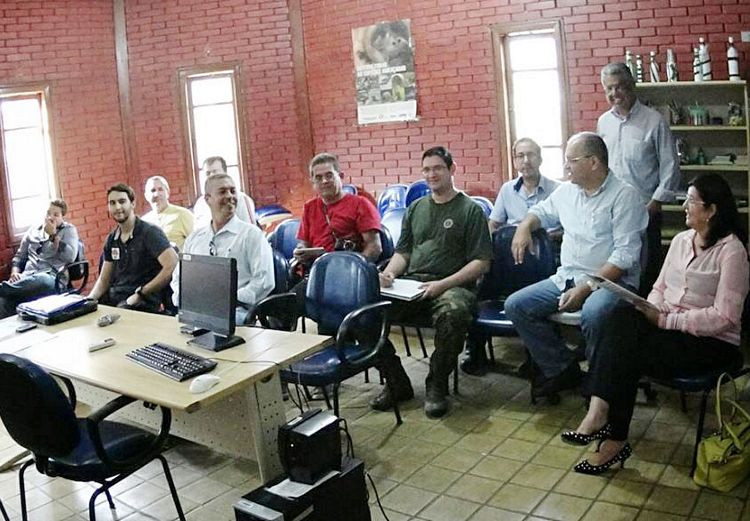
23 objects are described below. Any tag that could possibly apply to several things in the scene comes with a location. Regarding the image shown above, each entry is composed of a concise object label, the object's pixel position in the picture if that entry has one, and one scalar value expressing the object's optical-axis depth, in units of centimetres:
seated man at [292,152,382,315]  514
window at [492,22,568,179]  688
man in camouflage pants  449
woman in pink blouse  349
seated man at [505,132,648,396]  418
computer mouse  296
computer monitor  350
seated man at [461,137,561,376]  540
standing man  512
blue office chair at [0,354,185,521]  297
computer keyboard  318
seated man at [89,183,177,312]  509
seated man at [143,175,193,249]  656
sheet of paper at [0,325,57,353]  392
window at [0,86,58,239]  789
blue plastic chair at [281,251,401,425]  400
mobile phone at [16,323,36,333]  425
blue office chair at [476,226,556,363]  468
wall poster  758
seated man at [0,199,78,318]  669
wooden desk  308
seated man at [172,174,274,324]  454
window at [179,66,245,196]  852
